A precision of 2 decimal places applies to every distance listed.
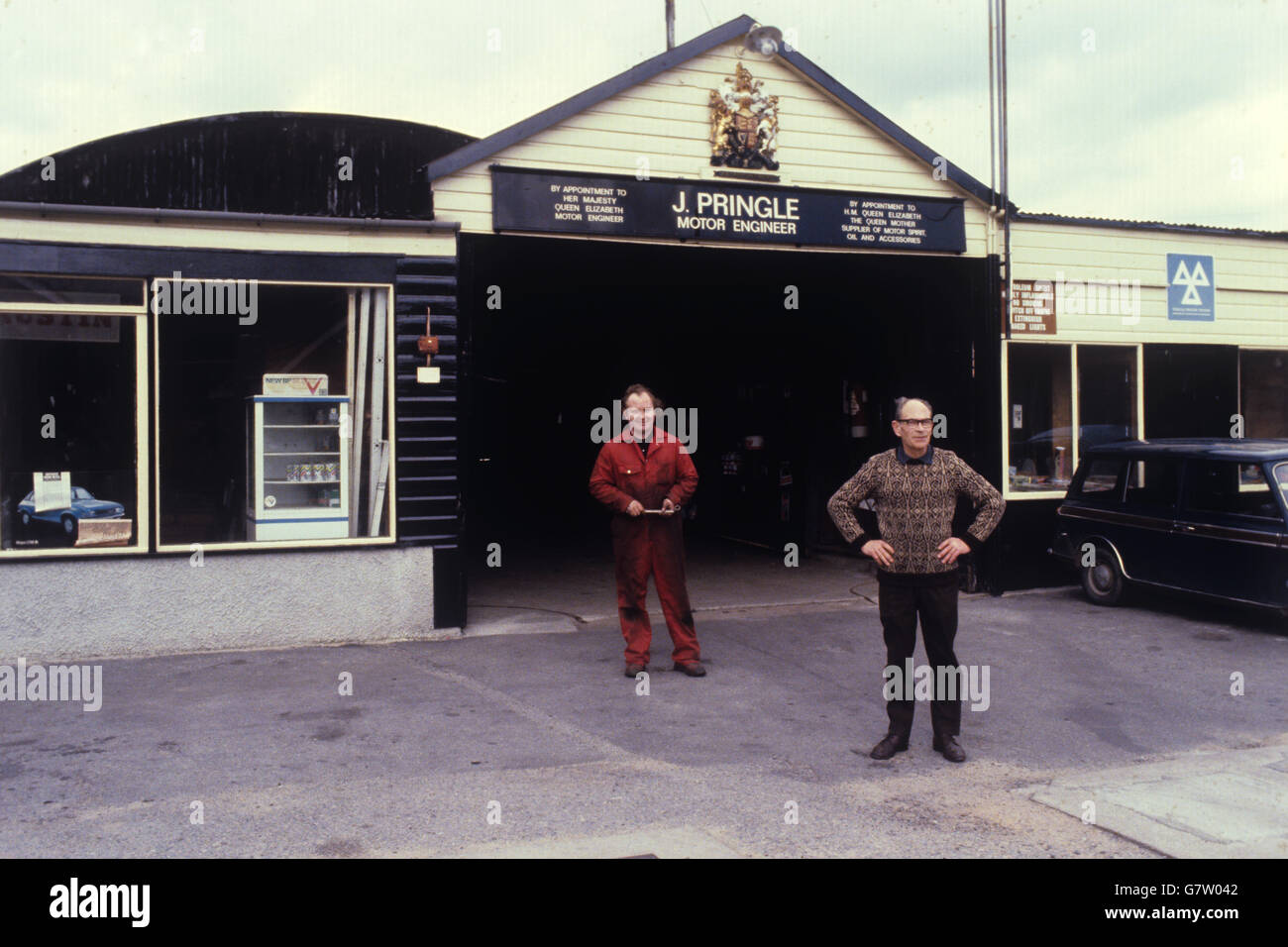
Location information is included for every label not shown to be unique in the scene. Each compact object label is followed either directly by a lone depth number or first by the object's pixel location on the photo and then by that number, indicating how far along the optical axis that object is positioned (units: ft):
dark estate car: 29.19
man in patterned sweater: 18.89
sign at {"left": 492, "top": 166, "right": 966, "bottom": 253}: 30.81
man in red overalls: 25.29
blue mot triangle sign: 39.01
